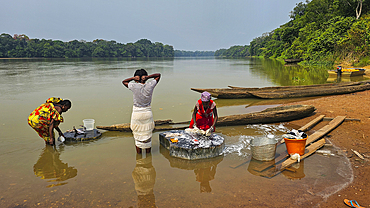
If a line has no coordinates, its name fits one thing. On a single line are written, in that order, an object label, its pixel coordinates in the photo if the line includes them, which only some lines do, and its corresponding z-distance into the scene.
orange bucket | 4.44
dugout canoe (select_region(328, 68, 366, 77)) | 18.39
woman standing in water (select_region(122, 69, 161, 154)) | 4.44
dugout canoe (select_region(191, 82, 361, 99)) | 10.87
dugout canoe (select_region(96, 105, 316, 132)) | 6.53
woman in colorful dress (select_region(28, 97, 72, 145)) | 4.94
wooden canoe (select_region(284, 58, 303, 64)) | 35.83
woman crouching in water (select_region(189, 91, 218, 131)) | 5.03
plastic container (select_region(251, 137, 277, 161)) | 4.46
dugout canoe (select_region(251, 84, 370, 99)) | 11.07
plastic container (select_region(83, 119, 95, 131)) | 6.24
